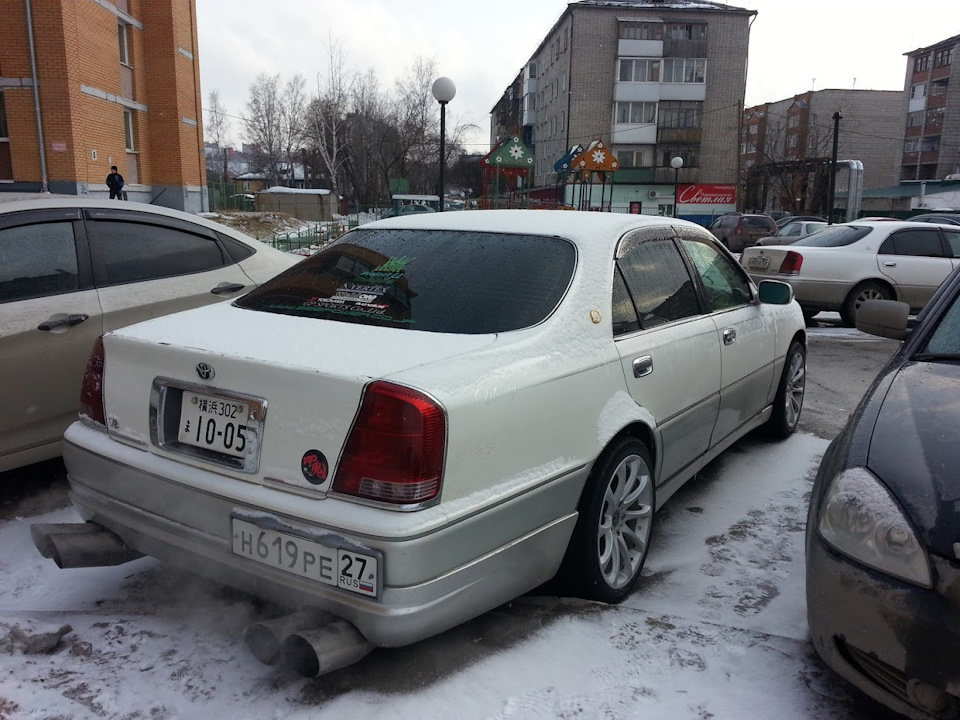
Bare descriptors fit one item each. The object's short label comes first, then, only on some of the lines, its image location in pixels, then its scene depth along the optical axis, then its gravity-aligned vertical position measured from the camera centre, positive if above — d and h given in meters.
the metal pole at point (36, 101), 18.84 +2.28
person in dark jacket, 19.89 +0.28
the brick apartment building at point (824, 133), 67.31 +7.32
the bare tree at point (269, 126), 68.69 +6.38
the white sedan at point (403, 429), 2.18 -0.74
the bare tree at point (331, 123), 49.22 +5.22
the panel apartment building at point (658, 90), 53.88 +8.10
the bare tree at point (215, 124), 85.19 +7.93
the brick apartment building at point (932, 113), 67.06 +8.69
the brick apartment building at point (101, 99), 19.16 +2.71
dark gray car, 1.94 -0.93
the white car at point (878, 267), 10.38 -0.78
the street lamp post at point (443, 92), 13.36 +1.90
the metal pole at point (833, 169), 27.89 +1.53
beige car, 3.70 -0.50
